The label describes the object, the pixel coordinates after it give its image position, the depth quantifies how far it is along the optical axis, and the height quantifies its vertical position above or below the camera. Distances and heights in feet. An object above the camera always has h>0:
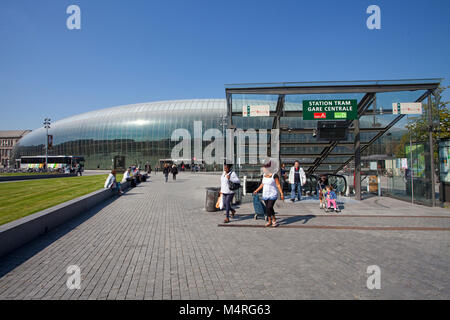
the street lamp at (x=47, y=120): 196.65 +33.69
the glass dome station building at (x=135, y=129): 234.38 +32.33
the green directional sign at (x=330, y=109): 38.34 +7.64
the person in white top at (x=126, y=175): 65.02 -2.57
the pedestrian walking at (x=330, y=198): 32.17 -4.35
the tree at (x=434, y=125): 39.73 +7.07
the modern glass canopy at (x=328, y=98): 38.88 +7.87
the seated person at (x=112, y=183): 48.28 -3.28
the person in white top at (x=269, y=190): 24.32 -2.46
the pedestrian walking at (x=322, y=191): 34.06 -3.65
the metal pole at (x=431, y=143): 36.32 +2.45
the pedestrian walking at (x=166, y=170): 88.84 -1.93
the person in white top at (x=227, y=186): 27.40 -2.33
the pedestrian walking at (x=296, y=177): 38.88 -2.14
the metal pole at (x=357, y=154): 40.82 +1.21
